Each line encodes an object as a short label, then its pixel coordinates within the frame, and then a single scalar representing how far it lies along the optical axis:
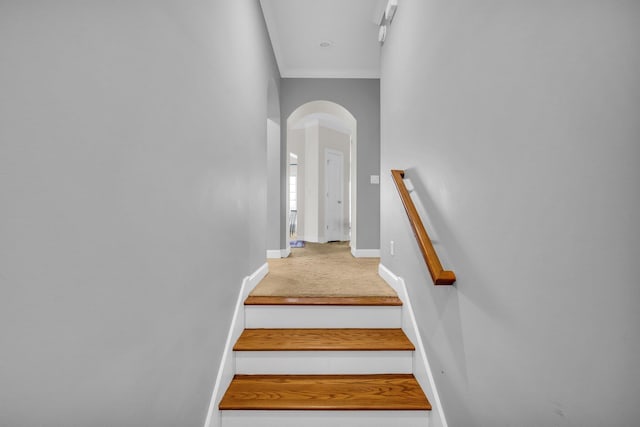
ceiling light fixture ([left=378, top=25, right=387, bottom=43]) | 2.76
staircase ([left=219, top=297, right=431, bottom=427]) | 1.52
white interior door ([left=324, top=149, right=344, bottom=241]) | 6.54
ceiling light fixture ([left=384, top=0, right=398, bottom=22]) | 2.36
